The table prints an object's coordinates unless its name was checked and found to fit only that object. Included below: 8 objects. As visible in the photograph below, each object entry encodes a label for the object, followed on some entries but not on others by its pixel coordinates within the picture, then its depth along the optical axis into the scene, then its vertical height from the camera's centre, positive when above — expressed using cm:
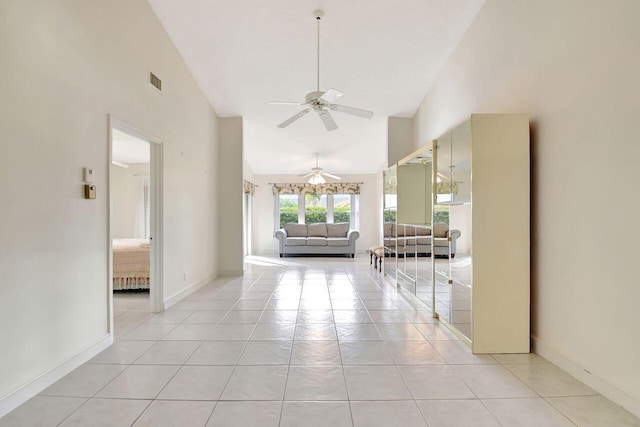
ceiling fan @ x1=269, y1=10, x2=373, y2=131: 326 +111
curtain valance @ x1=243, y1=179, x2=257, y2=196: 849 +63
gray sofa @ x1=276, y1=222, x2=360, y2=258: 855 -86
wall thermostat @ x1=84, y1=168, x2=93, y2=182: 251 +28
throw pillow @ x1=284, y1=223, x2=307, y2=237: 905 -52
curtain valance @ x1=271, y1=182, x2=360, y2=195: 970 +67
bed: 460 -79
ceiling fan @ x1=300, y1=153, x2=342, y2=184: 782 +81
